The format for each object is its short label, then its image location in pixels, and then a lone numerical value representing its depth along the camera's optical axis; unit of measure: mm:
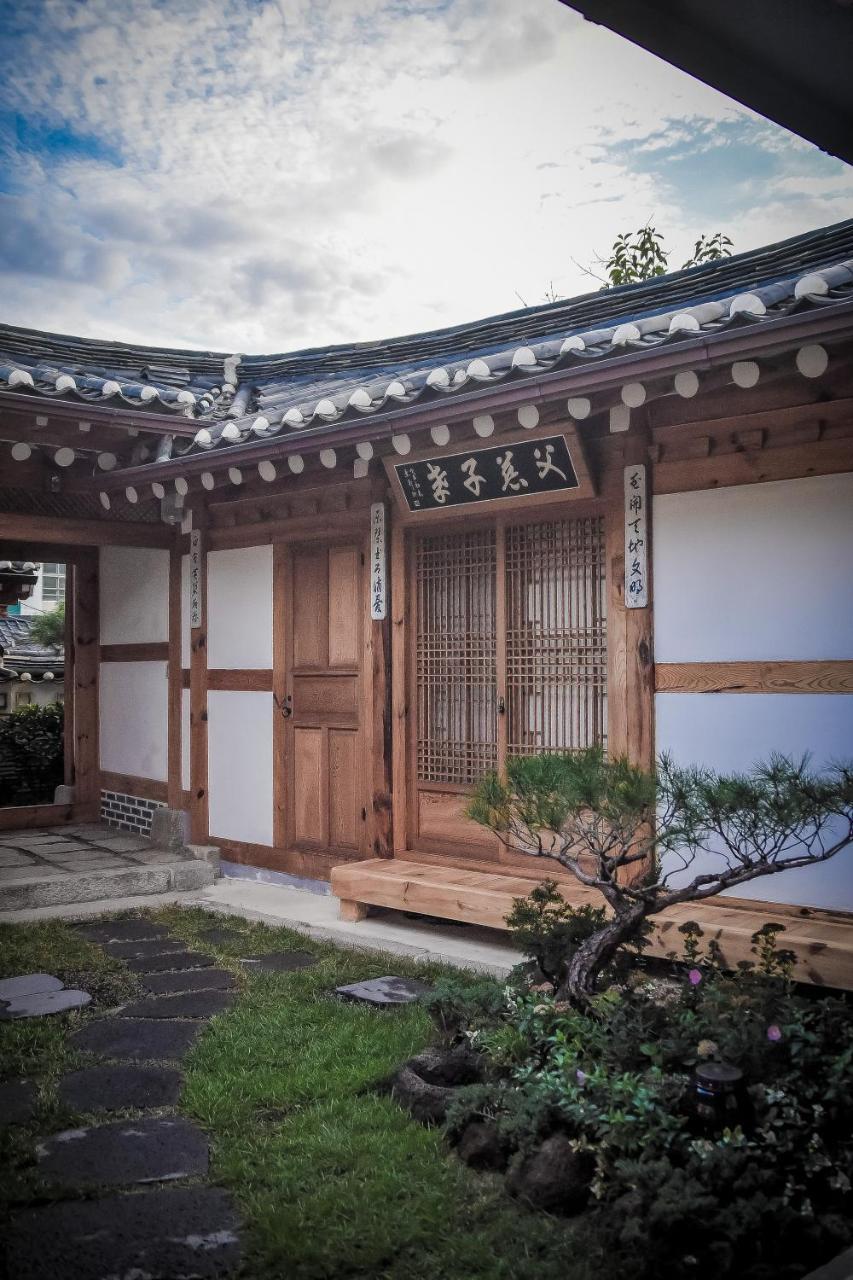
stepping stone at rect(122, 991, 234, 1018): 5043
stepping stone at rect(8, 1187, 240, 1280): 2771
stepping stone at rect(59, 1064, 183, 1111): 3922
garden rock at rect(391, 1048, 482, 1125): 3701
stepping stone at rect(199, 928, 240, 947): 6492
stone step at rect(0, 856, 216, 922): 7492
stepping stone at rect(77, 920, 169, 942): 6648
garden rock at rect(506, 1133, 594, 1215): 3082
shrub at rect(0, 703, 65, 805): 12383
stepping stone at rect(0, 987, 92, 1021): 5016
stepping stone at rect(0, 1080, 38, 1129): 3760
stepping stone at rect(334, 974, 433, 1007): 5113
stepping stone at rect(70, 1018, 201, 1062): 4480
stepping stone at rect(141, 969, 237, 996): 5480
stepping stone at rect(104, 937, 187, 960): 6223
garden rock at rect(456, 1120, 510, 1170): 3348
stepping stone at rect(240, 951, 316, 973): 5832
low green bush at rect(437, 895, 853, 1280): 2754
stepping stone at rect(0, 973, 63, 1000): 5375
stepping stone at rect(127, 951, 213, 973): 5902
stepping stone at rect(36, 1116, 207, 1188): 3309
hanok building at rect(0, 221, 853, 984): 5188
